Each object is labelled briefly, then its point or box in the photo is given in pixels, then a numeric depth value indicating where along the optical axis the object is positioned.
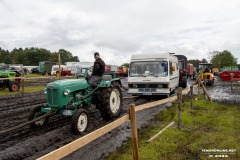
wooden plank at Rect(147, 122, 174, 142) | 5.03
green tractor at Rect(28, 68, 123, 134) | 5.59
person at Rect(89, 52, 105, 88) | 6.83
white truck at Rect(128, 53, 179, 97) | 10.30
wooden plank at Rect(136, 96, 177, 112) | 4.39
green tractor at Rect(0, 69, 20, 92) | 14.05
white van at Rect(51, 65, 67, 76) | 38.75
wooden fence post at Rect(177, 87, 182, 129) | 5.98
